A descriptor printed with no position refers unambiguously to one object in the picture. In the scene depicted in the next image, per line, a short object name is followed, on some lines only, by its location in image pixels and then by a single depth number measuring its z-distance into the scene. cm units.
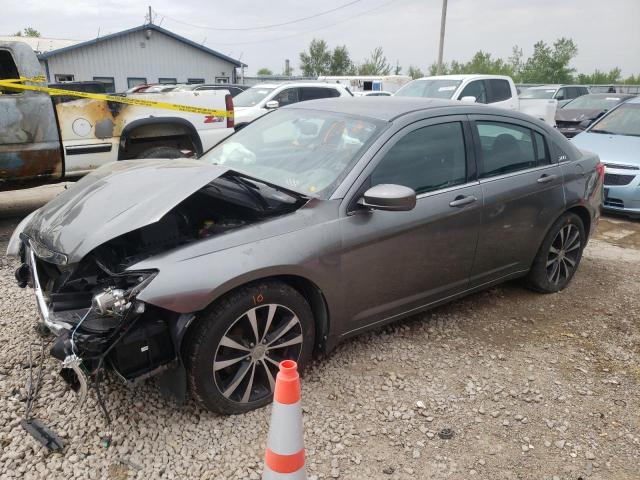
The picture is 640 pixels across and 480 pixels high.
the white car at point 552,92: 1780
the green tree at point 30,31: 5409
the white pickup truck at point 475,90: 1105
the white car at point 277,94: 1123
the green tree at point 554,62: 4862
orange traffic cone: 191
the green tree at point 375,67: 5462
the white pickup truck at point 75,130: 564
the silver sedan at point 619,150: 706
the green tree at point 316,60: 5319
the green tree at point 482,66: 5465
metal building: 2577
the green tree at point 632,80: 4964
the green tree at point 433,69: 4943
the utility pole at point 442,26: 2602
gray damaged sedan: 245
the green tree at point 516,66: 5284
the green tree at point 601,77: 5056
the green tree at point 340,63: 5256
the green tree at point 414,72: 5731
